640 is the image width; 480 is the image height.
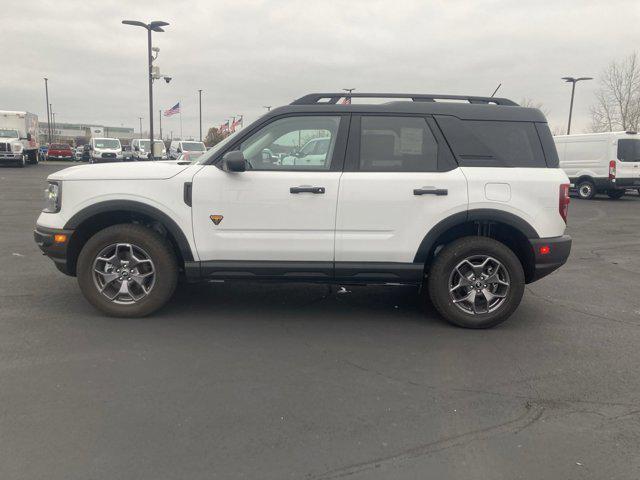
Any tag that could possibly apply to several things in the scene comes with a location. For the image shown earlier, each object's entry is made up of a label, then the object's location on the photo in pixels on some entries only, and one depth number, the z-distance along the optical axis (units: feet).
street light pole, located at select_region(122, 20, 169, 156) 77.00
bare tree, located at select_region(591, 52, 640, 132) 126.31
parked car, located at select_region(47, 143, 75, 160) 156.97
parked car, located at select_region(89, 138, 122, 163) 123.54
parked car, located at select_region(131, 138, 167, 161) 128.98
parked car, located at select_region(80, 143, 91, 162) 164.66
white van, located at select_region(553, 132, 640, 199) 61.21
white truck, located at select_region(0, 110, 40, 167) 99.96
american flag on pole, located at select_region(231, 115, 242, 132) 131.77
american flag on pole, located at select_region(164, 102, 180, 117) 118.42
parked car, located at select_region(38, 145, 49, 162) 166.43
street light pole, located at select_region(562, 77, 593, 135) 117.29
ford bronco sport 15.30
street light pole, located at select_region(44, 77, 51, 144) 210.18
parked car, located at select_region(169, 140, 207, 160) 98.22
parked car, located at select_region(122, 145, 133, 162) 127.32
